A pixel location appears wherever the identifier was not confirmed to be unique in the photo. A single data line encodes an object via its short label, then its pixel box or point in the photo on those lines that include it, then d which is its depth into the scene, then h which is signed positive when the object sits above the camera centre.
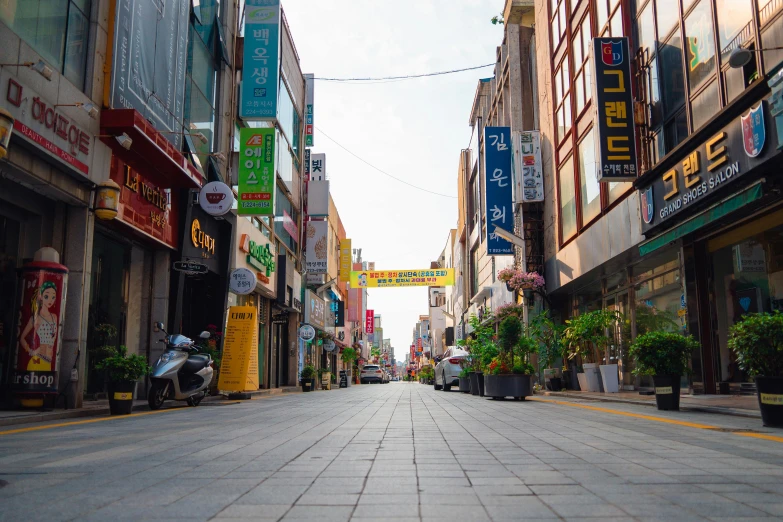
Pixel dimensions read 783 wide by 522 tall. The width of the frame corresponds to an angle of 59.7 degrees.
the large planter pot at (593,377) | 18.33 -0.34
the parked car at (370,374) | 54.66 -0.76
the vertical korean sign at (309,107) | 38.94 +14.55
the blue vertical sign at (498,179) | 27.14 +7.34
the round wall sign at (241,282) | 19.77 +2.37
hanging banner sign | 50.25 +6.39
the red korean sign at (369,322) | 117.65 +7.31
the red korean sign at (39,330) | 9.57 +0.49
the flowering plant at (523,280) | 23.78 +2.94
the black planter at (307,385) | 30.16 -0.89
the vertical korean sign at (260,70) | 21.94 +9.42
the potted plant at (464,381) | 21.91 -0.58
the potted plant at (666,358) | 10.30 +0.09
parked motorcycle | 11.74 -0.16
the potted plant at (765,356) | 7.25 +0.09
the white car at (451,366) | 25.53 -0.06
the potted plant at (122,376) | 10.36 -0.17
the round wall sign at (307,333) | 32.97 +1.51
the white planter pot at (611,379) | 17.22 -0.37
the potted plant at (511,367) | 15.89 -0.06
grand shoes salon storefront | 10.64 +2.48
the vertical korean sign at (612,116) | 15.78 +5.69
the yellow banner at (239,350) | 16.34 +0.35
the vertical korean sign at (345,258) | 59.78 +9.33
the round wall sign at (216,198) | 17.00 +4.14
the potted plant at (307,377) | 30.19 -0.55
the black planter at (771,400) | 7.27 -0.38
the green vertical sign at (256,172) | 20.84 +5.93
